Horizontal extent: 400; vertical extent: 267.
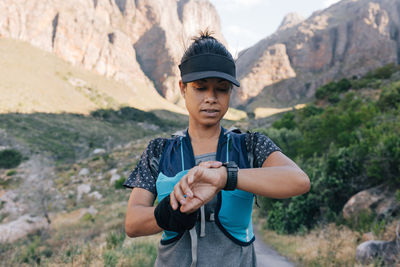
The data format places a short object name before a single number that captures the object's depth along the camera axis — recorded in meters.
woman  1.32
